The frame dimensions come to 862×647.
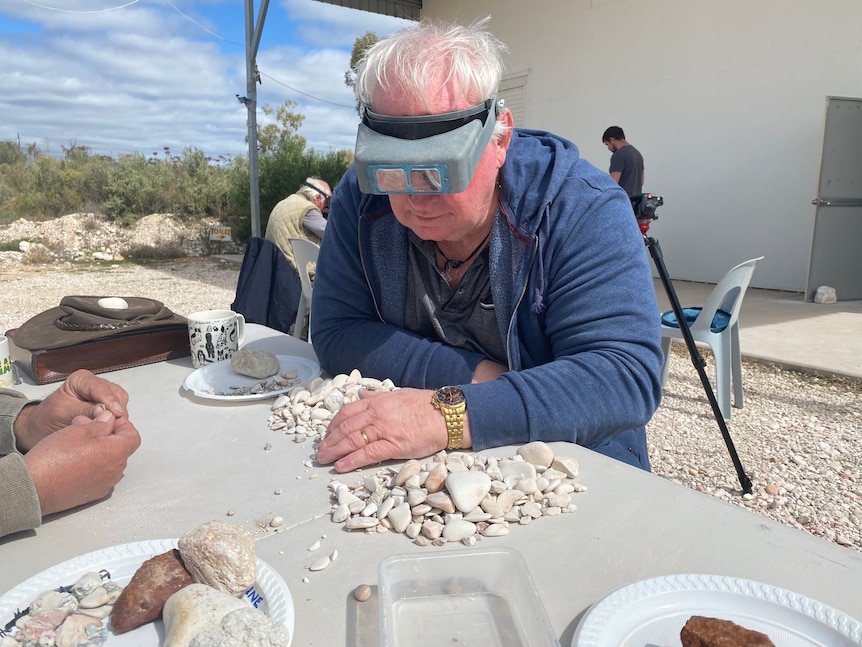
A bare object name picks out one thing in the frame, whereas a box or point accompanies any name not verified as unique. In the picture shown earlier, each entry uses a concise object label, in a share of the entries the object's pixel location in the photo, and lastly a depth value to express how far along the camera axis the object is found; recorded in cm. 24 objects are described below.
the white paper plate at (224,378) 146
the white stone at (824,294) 607
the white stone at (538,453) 107
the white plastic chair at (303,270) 375
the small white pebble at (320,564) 82
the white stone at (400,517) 91
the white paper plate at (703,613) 67
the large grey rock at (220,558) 74
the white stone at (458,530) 89
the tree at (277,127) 2316
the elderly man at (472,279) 117
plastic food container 67
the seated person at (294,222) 502
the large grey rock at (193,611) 65
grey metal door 580
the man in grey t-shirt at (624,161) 686
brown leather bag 157
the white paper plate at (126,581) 70
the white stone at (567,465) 104
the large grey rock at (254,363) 158
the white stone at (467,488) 93
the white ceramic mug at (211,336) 169
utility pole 678
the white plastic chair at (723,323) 335
